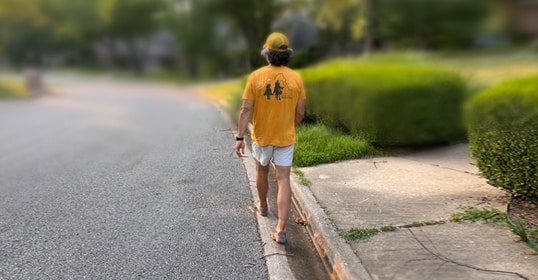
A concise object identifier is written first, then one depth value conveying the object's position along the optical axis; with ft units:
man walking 11.62
